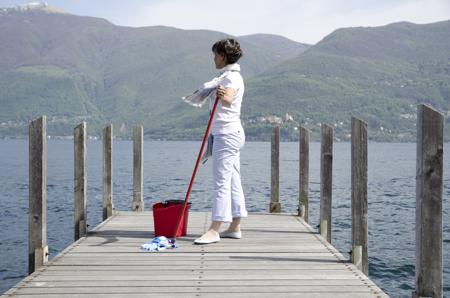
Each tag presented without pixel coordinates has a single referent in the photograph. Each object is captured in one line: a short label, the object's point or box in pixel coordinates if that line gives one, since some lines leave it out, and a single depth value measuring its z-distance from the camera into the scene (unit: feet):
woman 24.23
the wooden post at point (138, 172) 38.93
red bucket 26.37
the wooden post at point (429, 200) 16.17
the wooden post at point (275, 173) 38.45
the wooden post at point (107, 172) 36.14
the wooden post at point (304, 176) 35.65
